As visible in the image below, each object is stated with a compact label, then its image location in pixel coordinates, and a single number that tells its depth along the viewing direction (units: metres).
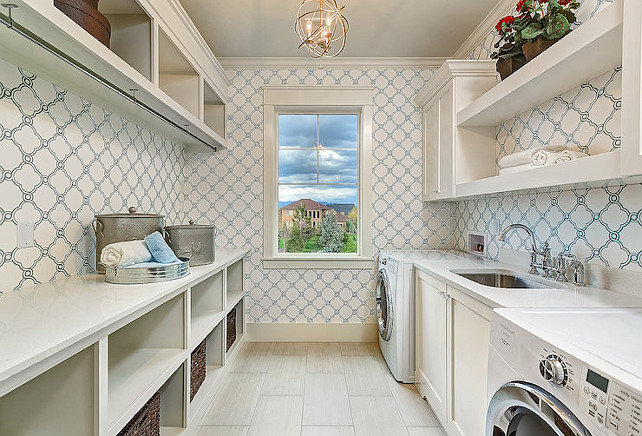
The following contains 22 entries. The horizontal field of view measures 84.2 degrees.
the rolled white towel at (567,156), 1.60
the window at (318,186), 3.58
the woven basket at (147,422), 1.38
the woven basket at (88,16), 1.35
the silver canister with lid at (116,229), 1.84
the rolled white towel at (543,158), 1.64
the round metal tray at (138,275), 1.63
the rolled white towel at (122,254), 1.64
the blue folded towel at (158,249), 1.81
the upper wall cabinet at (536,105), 1.13
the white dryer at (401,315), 2.59
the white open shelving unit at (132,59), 1.25
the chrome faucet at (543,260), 1.89
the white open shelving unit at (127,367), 1.08
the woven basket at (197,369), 2.07
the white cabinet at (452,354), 1.54
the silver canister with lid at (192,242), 2.24
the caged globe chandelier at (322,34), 1.70
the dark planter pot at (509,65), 1.93
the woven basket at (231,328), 2.89
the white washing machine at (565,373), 0.73
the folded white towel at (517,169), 1.74
